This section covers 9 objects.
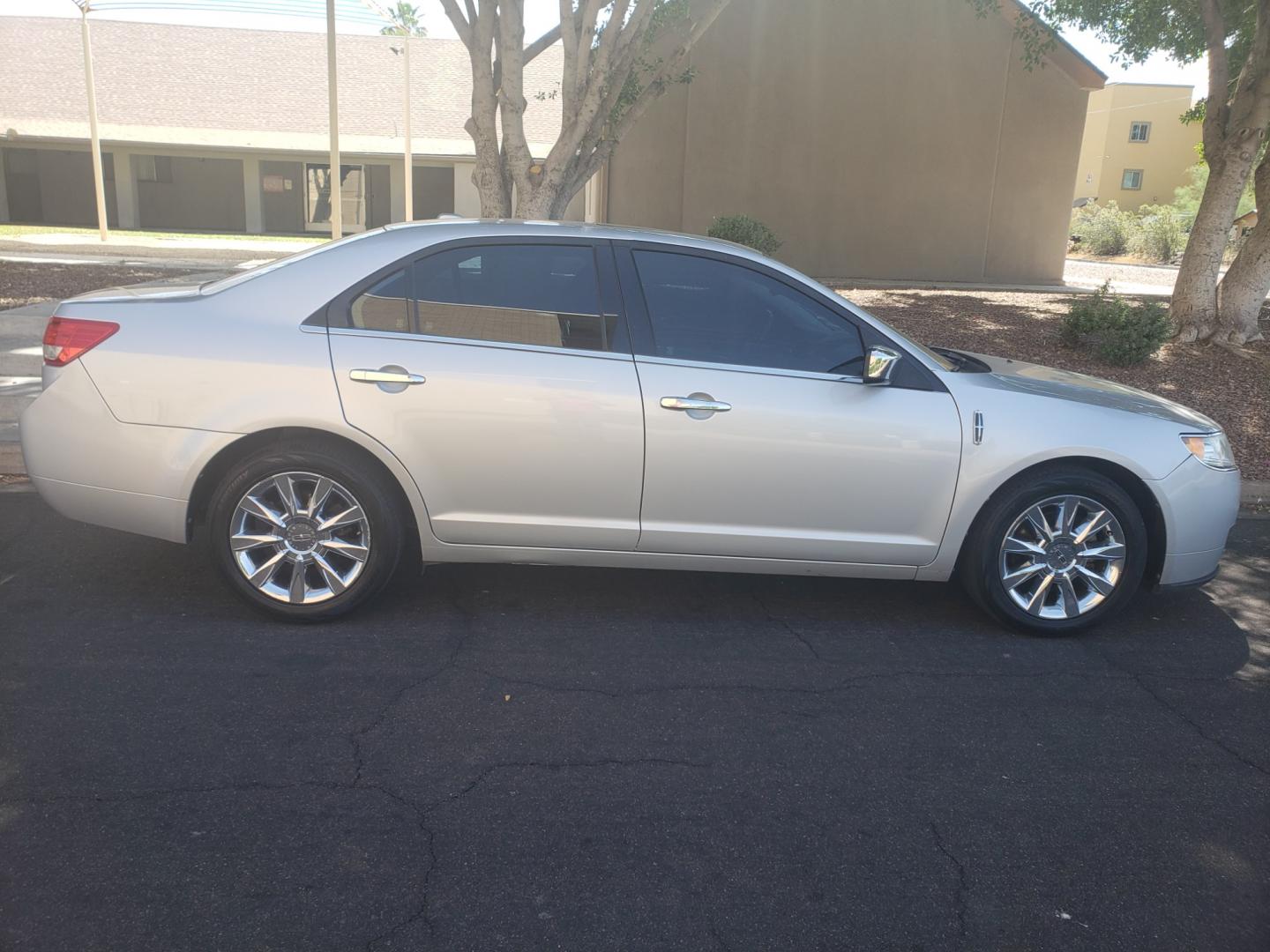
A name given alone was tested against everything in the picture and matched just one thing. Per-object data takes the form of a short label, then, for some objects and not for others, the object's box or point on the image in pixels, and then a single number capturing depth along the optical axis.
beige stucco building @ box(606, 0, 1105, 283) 19.91
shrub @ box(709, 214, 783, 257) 16.38
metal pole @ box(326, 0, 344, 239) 17.69
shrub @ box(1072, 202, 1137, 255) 36.66
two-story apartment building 50.81
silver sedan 4.46
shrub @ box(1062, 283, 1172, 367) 10.73
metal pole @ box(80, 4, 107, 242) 24.41
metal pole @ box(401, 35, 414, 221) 23.42
